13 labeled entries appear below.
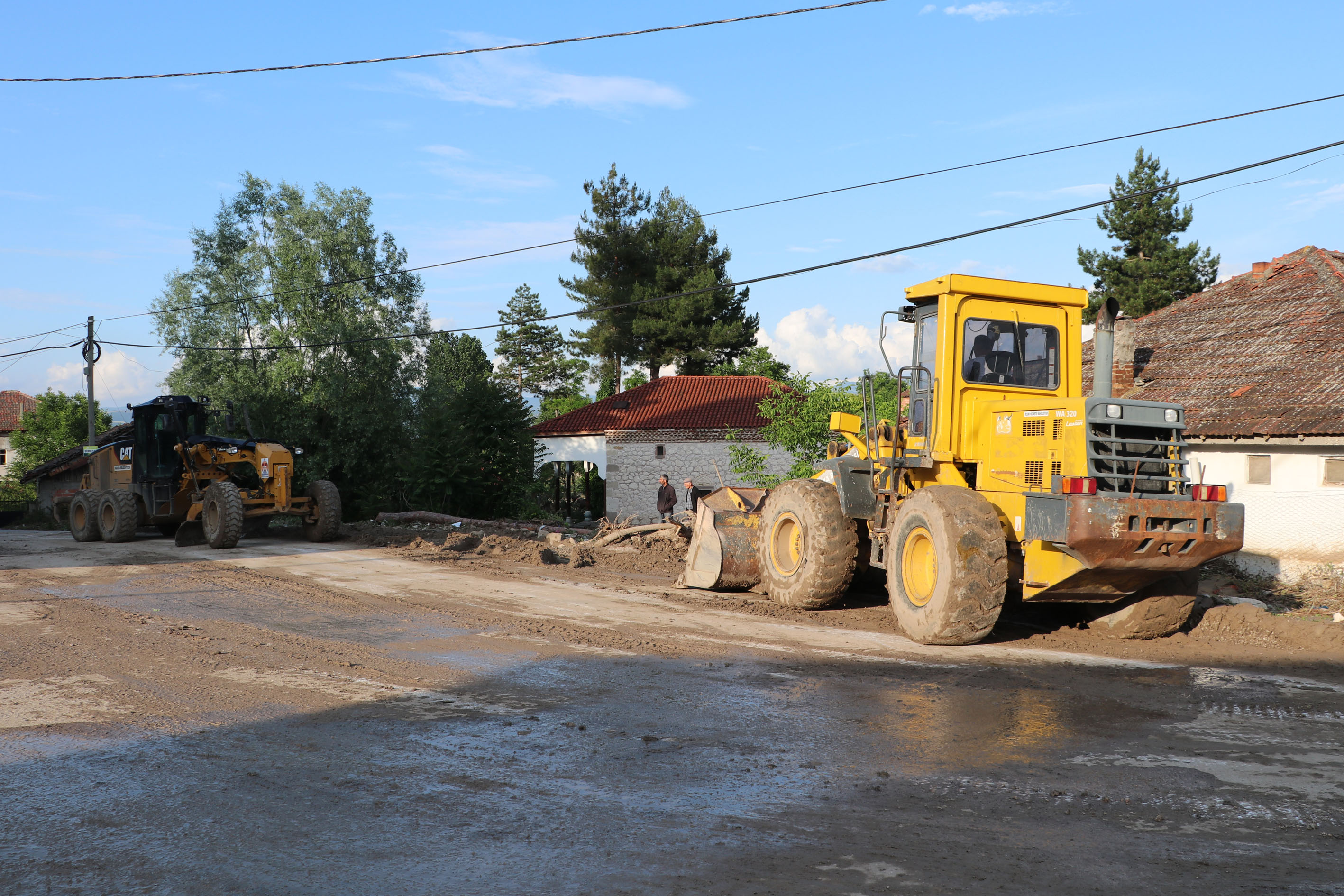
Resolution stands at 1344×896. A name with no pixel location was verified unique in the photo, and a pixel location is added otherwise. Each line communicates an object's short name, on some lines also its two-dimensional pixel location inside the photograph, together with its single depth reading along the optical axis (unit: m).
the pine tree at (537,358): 73.19
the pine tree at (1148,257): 36.09
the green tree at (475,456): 26.16
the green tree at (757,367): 45.62
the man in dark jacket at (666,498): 20.42
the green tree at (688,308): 46.44
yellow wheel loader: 8.57
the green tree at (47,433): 49.56
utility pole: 34.78
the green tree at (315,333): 32.69
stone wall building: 34.25
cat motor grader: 18.88
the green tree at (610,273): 48.28
